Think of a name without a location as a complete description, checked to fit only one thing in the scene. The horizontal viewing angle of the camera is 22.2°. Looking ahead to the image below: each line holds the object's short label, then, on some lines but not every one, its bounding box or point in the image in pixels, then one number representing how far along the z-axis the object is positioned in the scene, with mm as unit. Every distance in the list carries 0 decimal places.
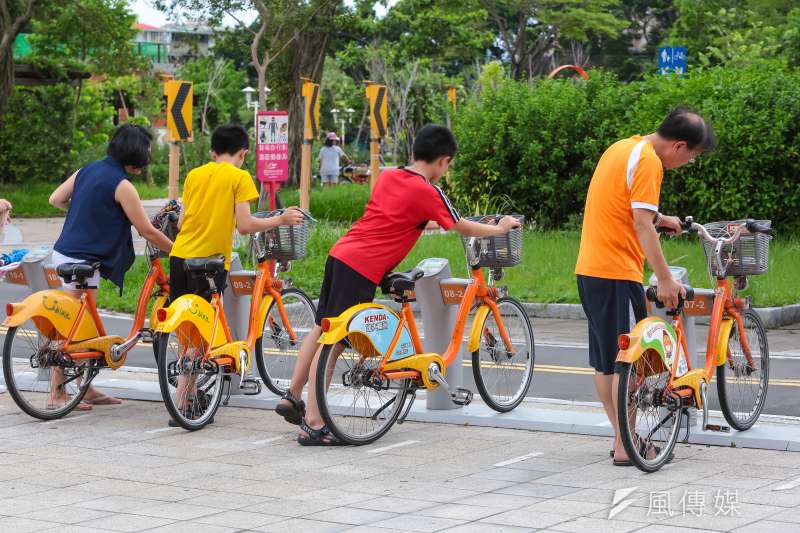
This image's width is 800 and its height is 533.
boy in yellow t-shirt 12307
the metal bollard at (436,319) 12600
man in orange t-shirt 9866
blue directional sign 32881
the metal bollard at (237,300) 13525
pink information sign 23912
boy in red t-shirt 11119
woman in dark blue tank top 12705
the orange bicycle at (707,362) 9936
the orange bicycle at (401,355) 11095
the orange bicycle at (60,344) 12213
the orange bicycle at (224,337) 11774
